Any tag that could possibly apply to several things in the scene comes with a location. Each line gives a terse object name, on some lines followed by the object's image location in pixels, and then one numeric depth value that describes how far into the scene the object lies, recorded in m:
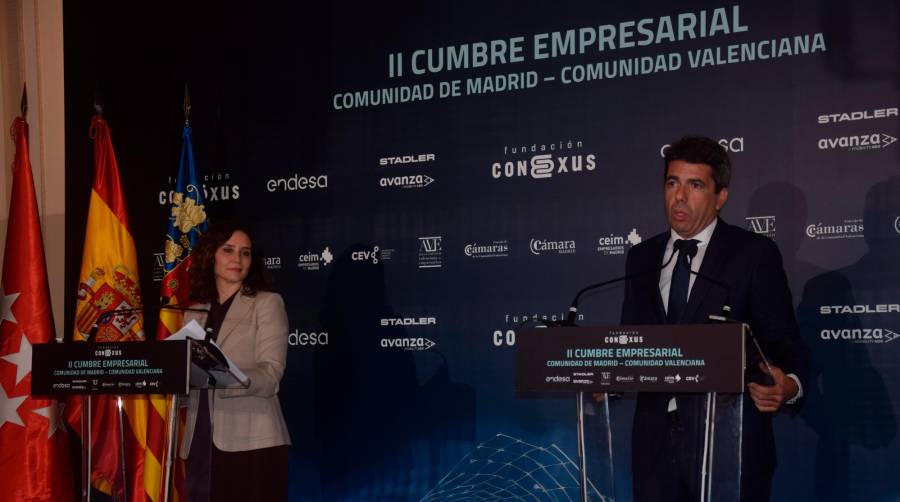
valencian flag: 5.33
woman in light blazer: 3.91
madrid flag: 5.18
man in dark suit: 2.88
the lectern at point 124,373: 3.30
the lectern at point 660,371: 2.54
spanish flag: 5.18
